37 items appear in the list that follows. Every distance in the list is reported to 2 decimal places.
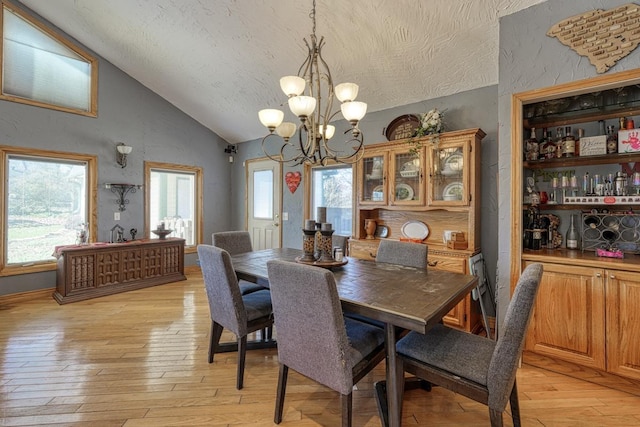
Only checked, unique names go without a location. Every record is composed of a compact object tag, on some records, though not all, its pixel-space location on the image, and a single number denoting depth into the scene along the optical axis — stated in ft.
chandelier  6.47
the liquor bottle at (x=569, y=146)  7.98
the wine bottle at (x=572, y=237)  8.35
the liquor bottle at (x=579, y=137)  7.99
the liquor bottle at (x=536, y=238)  8.38
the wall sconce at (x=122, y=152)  14.43
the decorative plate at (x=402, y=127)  11.26
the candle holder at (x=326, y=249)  7.40
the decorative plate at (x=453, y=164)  9.77
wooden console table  12.27
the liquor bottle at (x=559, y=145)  8.14
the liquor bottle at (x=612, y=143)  7.52
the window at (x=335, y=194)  14.05
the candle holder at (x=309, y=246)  7.34
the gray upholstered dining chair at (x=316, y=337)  4.64
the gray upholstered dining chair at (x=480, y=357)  4.30
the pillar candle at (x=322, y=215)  7.27
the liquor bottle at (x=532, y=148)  8.51
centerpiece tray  7.20
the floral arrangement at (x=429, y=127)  10.06
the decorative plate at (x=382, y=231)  12.20
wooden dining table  4.67
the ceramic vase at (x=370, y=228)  12.09
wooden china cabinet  9.45
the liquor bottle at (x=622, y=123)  7.50
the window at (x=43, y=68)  12.32
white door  16.89
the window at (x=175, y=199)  16.29
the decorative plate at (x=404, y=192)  10.90
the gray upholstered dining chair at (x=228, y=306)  6.63
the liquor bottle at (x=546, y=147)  8.34
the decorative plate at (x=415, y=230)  11.19
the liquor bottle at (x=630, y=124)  7.29
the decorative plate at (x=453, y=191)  9.81
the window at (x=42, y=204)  12.35
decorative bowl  15.11
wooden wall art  6.34
